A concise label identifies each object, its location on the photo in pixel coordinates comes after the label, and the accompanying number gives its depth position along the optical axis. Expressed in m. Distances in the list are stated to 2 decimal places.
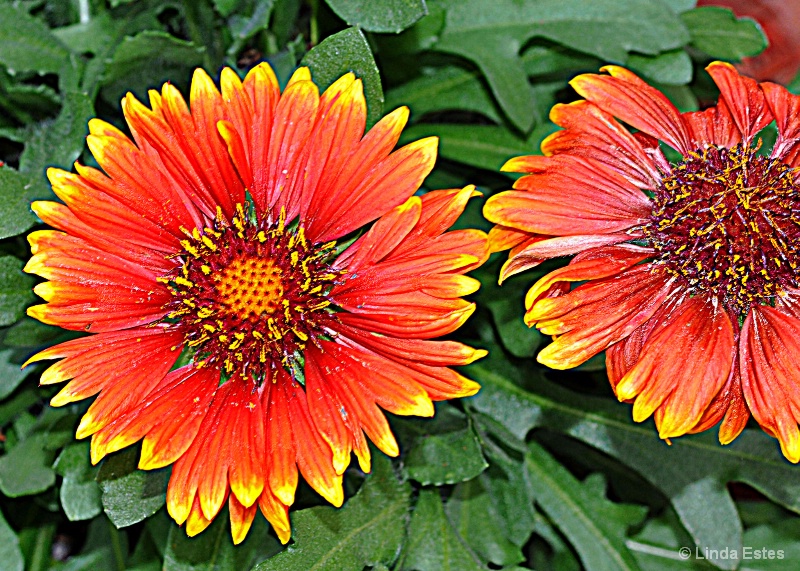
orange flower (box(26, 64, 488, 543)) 0.31
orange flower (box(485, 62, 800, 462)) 0.31
